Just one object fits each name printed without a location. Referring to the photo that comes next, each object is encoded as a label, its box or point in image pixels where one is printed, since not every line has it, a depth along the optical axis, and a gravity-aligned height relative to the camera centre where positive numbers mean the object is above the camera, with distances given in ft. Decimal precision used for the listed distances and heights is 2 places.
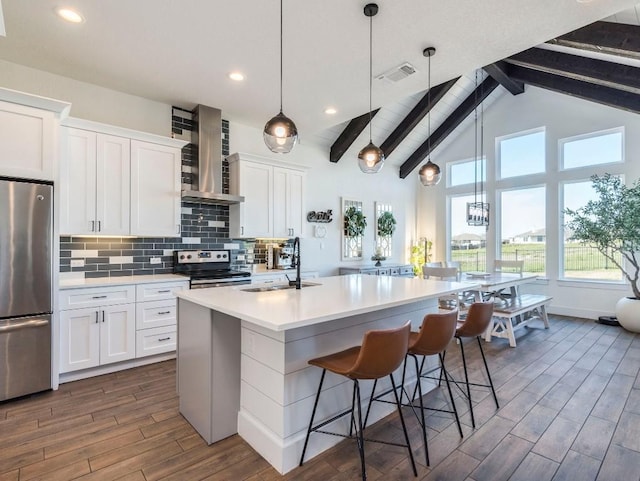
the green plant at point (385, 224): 22.75 +1.33
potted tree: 14.78 +0.79
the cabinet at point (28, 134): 8.91 +3.04
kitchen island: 6.32 -2.40
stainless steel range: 12.54 -1.08
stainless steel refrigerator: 8.81 -1.13
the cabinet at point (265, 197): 14.84 +2.23
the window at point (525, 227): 20.10 +1.03
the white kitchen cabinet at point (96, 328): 10.03 -2.62
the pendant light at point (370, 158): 9.93 +2.54
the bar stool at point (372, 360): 5.61 -2.07
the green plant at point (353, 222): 20.84 +1.34
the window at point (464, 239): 22.76 +0.29
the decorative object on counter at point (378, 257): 21.04 -0.86
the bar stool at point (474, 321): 8.18 -1.92
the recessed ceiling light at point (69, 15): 8.04 +5.62
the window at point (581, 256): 17.98 -0.70
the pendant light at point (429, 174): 11.97 +2.51
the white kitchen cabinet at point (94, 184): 10.84 +2.05
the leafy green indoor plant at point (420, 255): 25.02 -0.87
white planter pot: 14.97 -3.20
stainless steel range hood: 13.87 +3.81
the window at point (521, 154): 20.11 +5.57
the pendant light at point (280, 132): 7.87 +2.63
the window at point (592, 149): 17.53 +5.14
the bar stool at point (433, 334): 6.90 -1.89
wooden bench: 13.66 -3.13
